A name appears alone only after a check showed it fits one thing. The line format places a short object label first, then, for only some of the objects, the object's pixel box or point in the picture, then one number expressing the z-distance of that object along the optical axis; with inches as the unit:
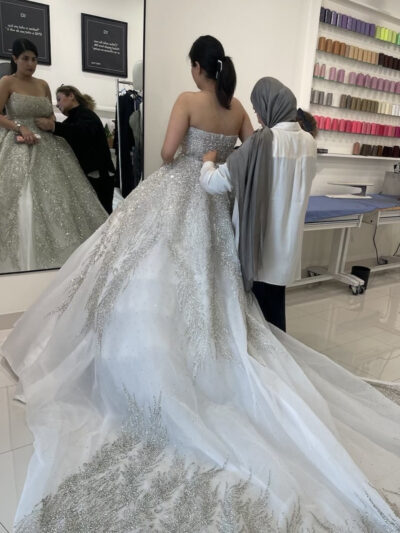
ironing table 129.0
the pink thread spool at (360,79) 152.8
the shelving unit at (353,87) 144.2
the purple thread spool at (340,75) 147.4
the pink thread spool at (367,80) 155.2
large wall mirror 96.9
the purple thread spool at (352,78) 151.3
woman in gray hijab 67.5
